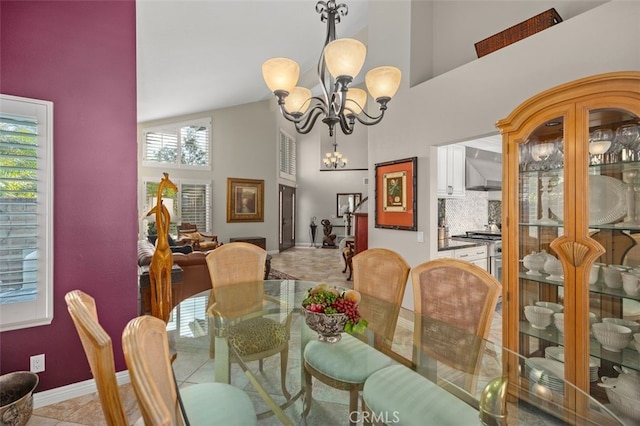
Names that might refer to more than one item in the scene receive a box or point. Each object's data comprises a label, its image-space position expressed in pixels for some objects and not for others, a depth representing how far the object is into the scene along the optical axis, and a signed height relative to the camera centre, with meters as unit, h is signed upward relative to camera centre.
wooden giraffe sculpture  2.63 -0.47
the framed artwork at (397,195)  3.25 +0.23
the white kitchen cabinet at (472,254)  3.73 -0.52
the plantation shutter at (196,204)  7.50 +0.26
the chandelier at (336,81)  1.80 +0.92
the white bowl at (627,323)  1.63 -0.61
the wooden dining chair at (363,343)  1.51 -0.73
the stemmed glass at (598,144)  1.71 +0.40
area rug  5.64 -1.21
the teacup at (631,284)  1.62 -0.39
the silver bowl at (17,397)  1.66 -1.09
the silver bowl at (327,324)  1.47 -0.55
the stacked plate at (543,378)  1.32 -0.75
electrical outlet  1.97 -0.99
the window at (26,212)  1.84 +0.02
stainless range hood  4.23 +0.61
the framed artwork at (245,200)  8.07 +0.40
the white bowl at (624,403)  1.57 -1.03
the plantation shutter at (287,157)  9.45 +1.93
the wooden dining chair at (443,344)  1.28 -0.72
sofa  3.37 -0.77
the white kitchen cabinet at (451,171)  3.98 +0.59
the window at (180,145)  7.26 +1.76
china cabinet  1.62 -0.02
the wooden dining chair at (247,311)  1.72 -0.71
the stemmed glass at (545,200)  1.96 +0.09
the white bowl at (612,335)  1.64 -0.68
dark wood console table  7.97 -0.68
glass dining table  1.27 -0.77
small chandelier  9.70 +1.82
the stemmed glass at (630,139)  1.60 +0.42
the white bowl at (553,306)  1.86 -0.59
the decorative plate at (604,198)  1.70 +0.09
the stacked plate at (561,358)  1.70 -0.88
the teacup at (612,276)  1.68 -0.35
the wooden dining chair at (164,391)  0.59 -0.40
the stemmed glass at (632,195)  1.63 +0.10
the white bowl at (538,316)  1.93 -0.67
